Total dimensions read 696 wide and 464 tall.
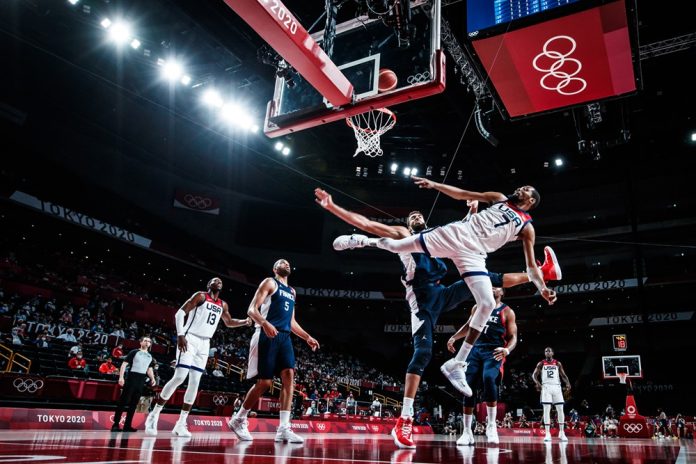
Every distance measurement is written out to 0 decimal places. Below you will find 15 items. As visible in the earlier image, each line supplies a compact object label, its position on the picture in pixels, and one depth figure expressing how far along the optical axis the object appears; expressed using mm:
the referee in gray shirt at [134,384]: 7918
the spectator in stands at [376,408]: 18714
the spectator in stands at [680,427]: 19509
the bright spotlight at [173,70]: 14938
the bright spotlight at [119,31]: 13641
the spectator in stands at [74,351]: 11969
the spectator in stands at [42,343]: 12386
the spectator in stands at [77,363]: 11494
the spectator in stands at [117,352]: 13227
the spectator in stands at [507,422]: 18322
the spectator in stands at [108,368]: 12031
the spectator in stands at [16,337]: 12333
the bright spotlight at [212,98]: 16467
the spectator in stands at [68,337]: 14420
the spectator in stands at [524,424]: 18766
